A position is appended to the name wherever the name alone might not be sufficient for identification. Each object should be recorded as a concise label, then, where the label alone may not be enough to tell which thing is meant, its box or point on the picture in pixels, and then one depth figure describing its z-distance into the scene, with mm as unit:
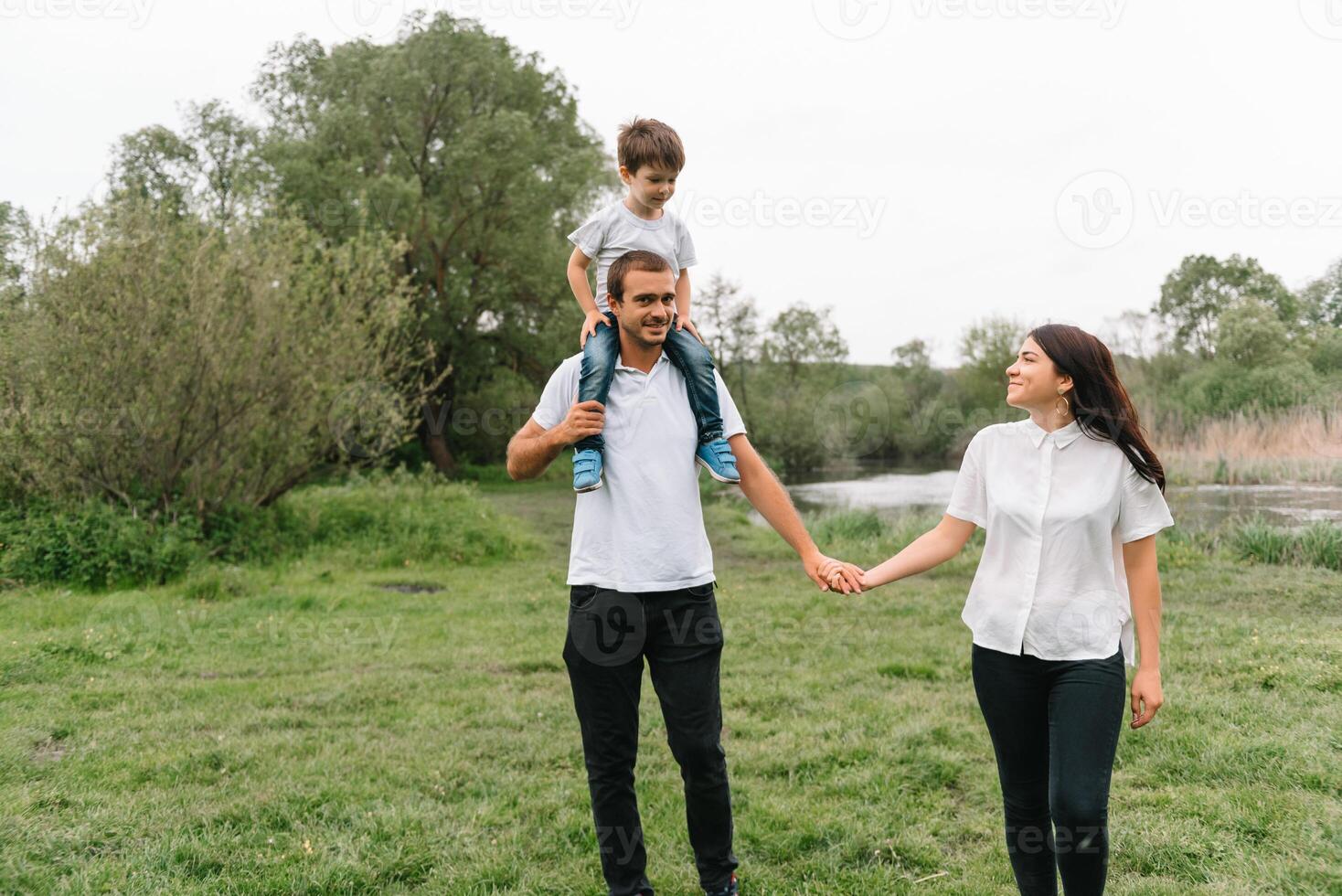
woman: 2703
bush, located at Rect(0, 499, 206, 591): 9625
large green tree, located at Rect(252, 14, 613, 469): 24438
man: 2988
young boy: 3109
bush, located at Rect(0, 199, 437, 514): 10055
